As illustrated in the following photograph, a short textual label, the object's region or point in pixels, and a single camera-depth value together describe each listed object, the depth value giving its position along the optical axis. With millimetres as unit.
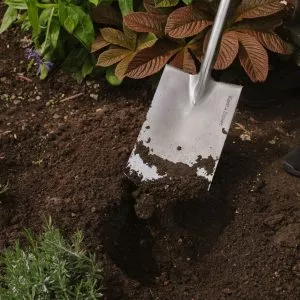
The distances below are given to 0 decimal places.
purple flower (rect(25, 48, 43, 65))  2545
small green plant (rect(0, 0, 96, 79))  2307
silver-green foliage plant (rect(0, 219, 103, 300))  1650
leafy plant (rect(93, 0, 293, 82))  2289
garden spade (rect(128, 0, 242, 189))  2064
